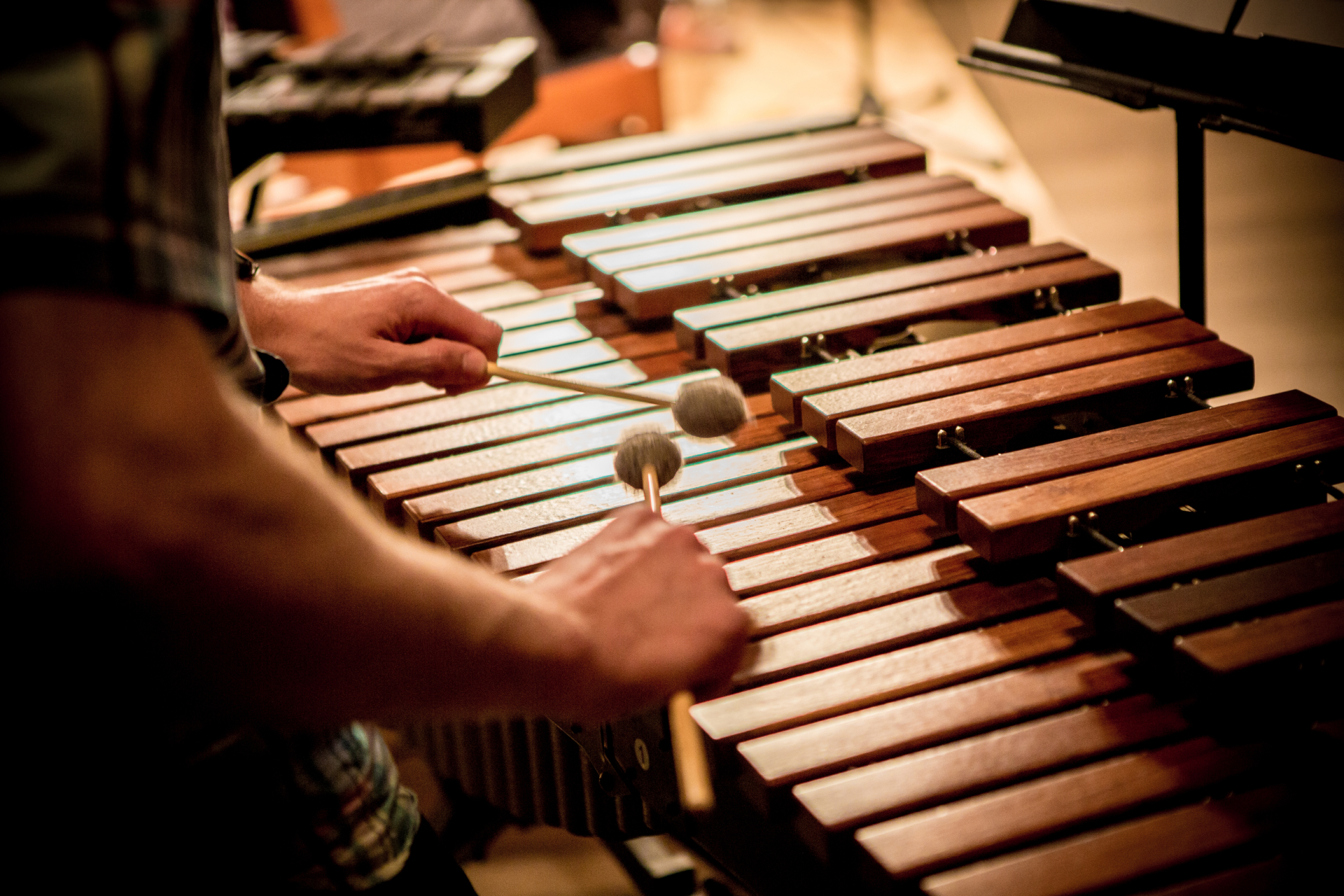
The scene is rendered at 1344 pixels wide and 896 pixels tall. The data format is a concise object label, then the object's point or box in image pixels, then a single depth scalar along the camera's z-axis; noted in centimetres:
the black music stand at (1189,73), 298
